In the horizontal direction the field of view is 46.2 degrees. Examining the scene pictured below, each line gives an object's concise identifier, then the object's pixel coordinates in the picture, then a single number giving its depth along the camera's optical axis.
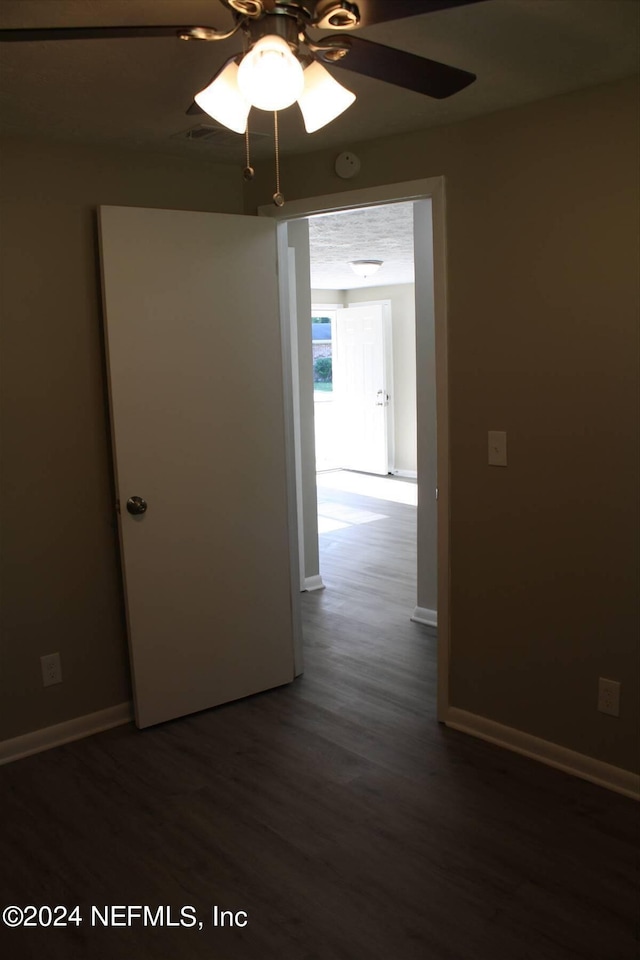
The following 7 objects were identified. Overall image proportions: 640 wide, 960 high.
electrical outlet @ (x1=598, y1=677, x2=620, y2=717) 2.62
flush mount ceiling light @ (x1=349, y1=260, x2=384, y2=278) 6.67
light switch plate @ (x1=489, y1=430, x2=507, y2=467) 2.83
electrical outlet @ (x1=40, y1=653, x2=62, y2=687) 3.06
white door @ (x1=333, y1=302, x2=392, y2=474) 9.00
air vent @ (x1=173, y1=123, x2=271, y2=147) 2.77
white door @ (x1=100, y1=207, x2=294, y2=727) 2.99
